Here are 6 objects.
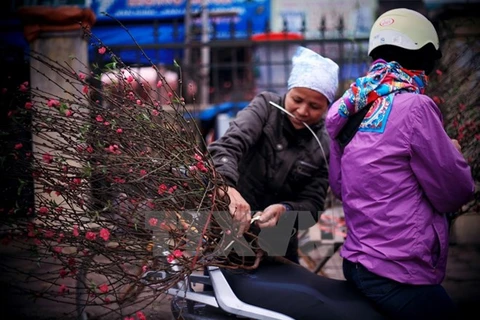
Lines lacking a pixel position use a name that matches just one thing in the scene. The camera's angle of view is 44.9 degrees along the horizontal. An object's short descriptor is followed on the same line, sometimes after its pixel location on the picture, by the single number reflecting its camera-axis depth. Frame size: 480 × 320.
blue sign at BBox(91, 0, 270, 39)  12.02
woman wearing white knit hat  2.58
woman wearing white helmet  2.22
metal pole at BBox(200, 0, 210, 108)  10.35
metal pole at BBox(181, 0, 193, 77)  10.81
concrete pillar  5.10
